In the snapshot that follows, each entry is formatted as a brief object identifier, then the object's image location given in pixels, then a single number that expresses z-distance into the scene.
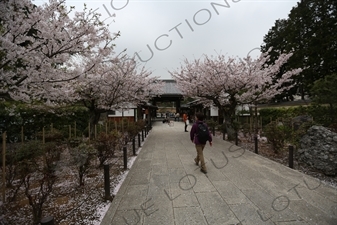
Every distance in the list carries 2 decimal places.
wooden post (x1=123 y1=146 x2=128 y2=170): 5.36
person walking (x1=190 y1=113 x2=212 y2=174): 4.81
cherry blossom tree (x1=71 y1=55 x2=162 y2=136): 7.15
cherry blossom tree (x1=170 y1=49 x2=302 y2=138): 9.38
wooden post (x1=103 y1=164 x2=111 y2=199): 3.51
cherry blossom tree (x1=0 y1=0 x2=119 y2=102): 3.23
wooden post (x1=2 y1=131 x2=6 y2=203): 3.38
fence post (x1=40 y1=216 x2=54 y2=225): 1.72
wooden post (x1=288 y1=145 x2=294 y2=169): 5.14
